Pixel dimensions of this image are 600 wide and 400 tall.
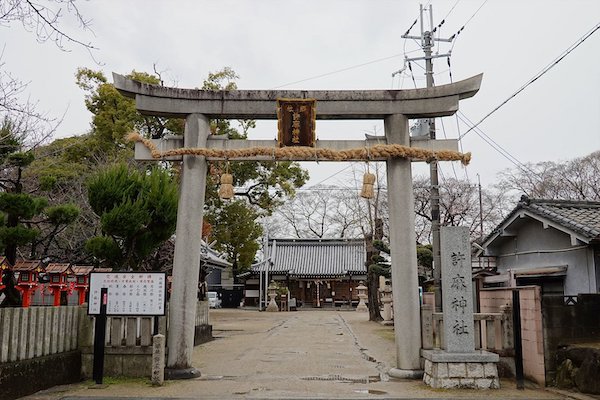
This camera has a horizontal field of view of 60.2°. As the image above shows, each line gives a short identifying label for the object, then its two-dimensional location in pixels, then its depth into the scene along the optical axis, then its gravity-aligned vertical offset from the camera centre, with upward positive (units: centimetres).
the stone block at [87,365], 976 -150
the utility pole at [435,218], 1433 +196
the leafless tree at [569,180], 3306 +722
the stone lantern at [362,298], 4203 -85
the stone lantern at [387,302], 2616 -73
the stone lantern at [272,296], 4119 -75
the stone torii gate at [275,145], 986 +284
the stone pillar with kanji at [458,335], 878 -80
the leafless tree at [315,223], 5162 +661
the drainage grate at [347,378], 980 -173
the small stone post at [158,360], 915 -131
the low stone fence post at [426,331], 986 -81
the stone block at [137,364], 980 -147
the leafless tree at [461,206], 3703 +599
